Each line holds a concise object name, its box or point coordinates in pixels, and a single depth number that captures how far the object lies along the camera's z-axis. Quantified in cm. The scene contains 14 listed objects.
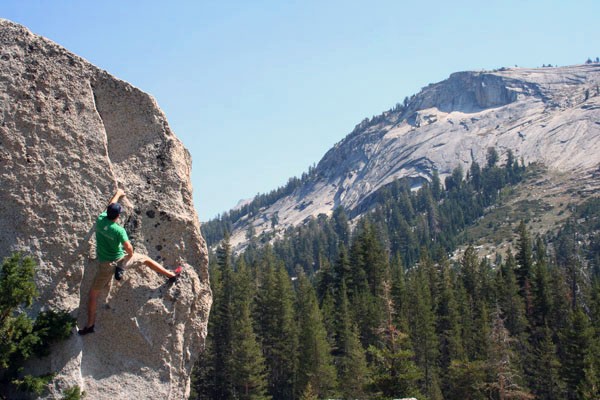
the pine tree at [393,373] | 3188
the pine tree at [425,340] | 5419
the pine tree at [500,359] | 3472
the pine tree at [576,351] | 4838
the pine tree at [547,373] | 5222
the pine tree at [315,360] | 4934
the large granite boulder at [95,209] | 995
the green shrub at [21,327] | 910
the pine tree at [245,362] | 4966
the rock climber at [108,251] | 1003
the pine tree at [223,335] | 5369
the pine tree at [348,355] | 4629
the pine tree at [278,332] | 5647
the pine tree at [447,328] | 5547
